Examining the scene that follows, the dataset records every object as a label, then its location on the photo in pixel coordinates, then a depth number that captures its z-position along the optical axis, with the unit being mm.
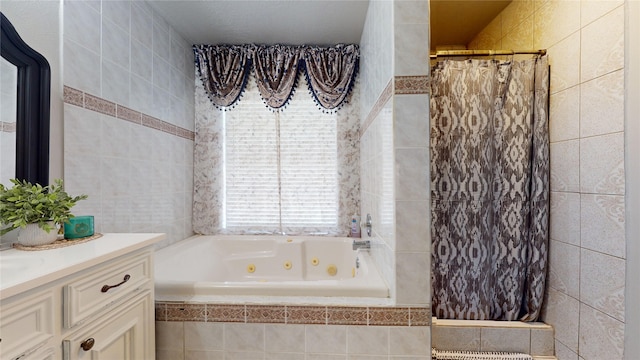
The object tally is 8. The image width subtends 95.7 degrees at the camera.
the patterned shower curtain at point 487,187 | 1642
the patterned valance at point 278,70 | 2527
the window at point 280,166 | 2611
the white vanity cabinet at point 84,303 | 711
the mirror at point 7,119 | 1107
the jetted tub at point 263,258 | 2135
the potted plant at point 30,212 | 1013
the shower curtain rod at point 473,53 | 1700
